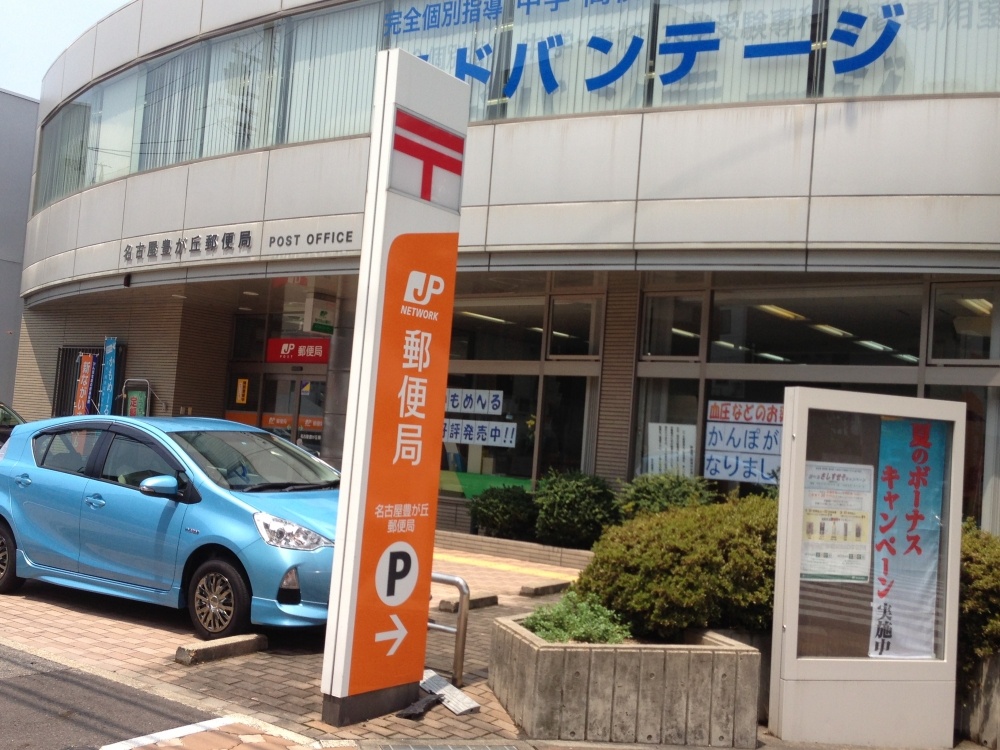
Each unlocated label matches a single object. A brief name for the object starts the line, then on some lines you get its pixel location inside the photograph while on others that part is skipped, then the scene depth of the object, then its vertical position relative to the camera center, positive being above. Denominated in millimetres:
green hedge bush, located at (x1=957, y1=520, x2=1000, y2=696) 6941 -822
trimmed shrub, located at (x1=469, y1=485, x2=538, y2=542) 13727 -848
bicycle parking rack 6637 -1232
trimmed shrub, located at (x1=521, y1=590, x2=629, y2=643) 6234 -1030
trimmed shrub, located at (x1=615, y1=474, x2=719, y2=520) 12672 -376
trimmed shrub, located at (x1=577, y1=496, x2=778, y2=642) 6477 -712
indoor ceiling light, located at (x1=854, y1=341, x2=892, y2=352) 12323 +1578
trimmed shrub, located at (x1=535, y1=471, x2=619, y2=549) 12859 -701
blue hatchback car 7168 -699
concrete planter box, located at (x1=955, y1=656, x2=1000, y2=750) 6926 -1494
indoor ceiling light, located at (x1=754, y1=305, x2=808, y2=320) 13132 +2022
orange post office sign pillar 5711 +230
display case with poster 6277 -571
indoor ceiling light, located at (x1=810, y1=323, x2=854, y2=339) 12698 +1788
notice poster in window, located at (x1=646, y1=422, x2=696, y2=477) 13664 +183
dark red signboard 18953 +1519
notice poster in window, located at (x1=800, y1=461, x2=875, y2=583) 6363 -284
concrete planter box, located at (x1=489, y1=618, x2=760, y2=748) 5801 -1321
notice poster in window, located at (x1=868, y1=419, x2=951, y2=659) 6602 -362
